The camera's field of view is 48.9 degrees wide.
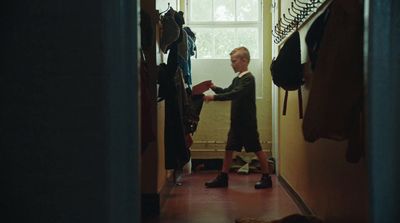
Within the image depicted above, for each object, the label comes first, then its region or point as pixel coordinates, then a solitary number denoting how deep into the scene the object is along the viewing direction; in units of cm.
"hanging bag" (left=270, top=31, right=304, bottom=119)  288
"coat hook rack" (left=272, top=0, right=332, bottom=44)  276
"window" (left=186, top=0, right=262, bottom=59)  559
